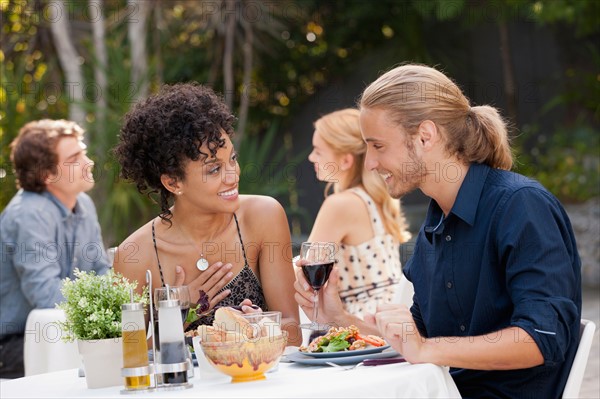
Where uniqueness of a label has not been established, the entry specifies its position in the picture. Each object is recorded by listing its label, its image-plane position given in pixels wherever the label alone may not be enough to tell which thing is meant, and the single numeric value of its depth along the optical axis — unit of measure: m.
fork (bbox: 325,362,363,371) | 3.28
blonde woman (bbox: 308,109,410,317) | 6.40
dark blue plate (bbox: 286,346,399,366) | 3.38
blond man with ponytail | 3.19
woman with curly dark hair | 4.53
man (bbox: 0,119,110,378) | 6.65
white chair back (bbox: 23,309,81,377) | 5.51
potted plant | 3.25
